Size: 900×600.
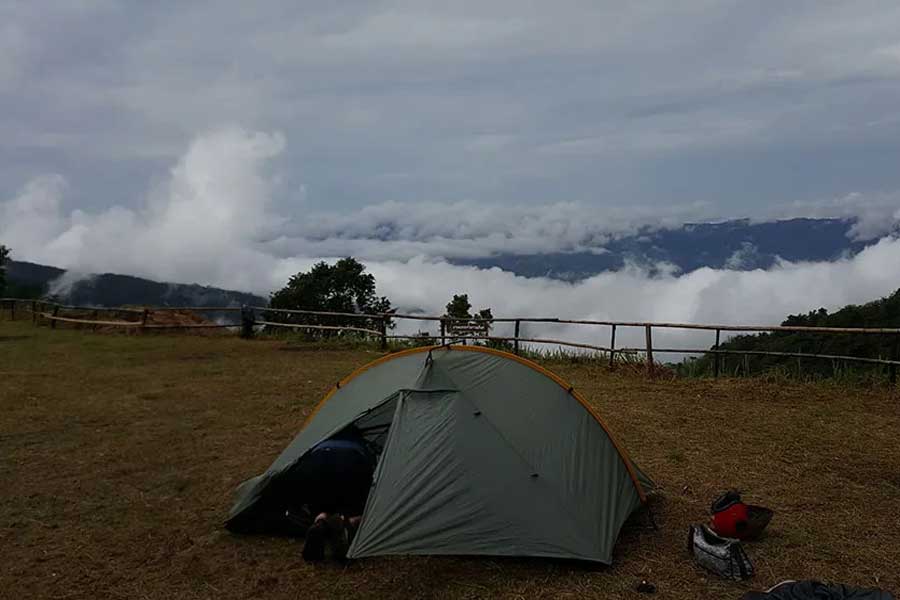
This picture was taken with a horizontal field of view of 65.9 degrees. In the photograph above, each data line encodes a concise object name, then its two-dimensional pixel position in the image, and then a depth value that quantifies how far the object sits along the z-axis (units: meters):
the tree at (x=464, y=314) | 14.92
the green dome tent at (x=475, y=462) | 4.66
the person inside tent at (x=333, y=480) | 5.34
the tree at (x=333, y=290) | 27.80
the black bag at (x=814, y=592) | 3.86
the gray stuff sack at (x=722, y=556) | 4.57
